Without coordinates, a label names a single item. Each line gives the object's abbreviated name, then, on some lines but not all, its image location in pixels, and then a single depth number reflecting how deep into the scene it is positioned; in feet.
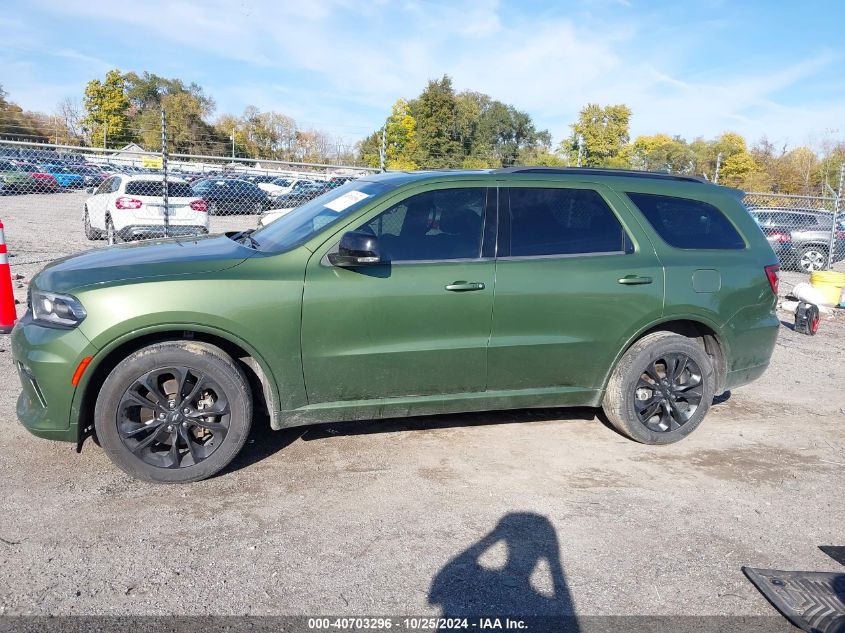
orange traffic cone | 20.30
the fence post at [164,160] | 31.19
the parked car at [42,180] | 69.49
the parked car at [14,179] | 65.67
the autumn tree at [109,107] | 184.61
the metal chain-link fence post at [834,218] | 43.42
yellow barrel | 33.96
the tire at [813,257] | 53.52
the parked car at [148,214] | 41.01
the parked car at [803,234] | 53.06
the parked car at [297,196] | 60.80
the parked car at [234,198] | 71.61
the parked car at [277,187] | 90.41
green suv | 11.79
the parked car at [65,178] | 74.23
